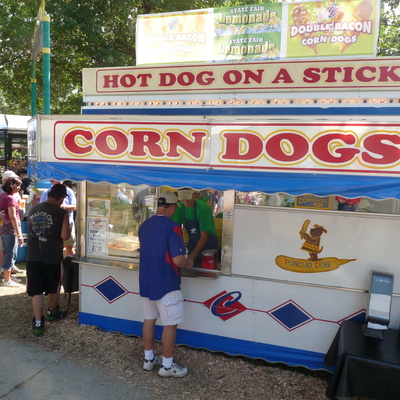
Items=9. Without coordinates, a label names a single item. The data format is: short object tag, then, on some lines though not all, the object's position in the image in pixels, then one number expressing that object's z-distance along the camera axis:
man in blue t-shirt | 3.40
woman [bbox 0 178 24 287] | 5.57
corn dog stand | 2.84
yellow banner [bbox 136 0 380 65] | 4.14
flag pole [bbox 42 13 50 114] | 6.69
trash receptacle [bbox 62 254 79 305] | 5.00
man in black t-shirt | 4.20
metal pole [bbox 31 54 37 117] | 10.45
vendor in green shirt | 4.01
